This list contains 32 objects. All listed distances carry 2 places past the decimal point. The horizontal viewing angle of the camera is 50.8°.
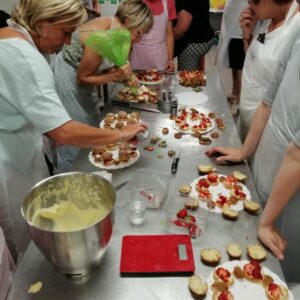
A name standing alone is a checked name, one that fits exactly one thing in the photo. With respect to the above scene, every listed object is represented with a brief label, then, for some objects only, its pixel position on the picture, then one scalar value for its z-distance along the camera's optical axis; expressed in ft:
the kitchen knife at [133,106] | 6.85
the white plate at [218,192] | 3.99
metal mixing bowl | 2.70
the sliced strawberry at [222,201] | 4.05
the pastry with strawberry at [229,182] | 4.35
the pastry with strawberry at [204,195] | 4.11
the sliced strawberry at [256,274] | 3.05
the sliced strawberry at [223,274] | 3.06
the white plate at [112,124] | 6.15
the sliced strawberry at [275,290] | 2.89
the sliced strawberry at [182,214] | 3.77
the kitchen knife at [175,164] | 4.79
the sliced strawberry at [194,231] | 3.60
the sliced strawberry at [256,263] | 3.13
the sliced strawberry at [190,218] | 3.73
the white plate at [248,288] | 2.94
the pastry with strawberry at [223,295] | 2.88
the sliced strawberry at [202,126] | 6.00
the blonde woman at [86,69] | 6.56
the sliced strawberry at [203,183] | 4.37
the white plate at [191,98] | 7.20
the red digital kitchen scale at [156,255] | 3.15
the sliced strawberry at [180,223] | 3.71
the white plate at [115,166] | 4.91
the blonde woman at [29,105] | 3.81
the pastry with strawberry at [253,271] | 3.05
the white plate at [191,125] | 5.96
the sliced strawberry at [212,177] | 4.45
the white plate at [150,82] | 8.25
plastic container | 4.11
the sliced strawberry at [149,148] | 5.44
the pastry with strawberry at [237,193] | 4.14
